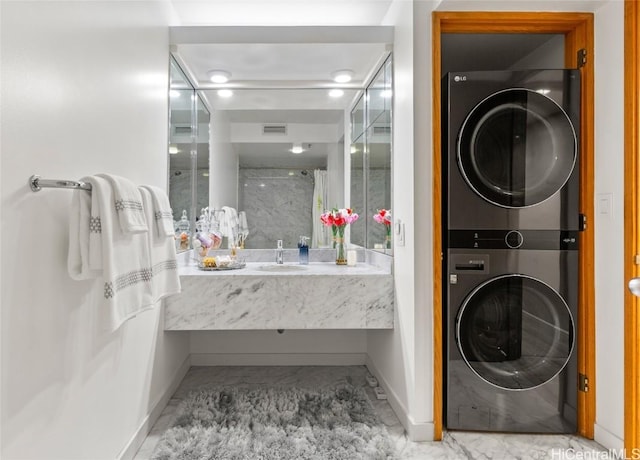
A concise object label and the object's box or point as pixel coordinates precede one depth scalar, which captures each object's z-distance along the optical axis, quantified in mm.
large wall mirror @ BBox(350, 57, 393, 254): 2324
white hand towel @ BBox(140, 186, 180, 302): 1449
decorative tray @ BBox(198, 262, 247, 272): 2246
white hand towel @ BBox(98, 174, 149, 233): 1202
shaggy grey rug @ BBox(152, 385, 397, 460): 1669
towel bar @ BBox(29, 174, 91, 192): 987
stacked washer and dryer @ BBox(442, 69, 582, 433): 1818
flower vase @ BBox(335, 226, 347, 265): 2600
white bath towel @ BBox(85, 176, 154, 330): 1123
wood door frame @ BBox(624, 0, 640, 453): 1570
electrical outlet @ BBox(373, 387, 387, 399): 2222
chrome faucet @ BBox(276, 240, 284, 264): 2643
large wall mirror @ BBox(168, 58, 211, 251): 2281
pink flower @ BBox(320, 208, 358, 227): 2613
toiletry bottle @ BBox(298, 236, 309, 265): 2652
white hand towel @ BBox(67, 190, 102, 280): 1099
